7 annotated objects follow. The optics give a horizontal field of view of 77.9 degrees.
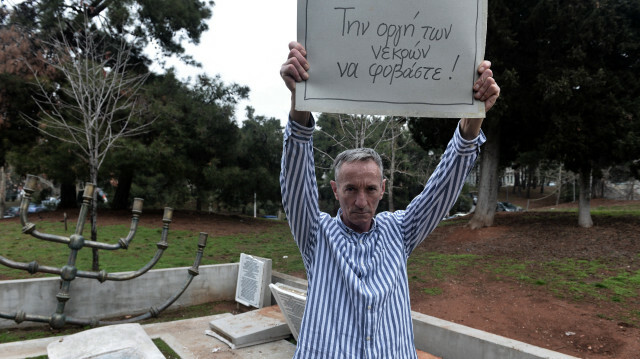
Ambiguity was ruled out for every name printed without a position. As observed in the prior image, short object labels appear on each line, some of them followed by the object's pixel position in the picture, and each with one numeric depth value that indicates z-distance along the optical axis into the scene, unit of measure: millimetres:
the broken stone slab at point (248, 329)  4910
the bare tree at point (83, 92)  9481
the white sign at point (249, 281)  6211
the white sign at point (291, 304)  4551
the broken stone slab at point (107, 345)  3254
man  1332
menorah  4648
